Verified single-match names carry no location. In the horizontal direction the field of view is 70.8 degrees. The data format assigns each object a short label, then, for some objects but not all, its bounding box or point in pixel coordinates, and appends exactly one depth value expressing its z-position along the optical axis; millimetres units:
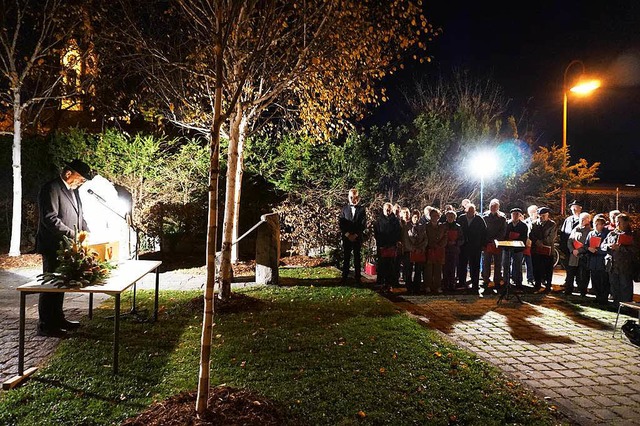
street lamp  12517
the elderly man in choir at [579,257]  9789
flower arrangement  4715
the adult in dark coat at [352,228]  10070
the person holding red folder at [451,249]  9984
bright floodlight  14211
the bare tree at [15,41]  12970
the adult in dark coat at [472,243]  10211
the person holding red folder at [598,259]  9125
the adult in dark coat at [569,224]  10586
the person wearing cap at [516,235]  10227
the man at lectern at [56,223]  5734
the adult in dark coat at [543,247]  10477
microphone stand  6655
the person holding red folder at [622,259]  8547
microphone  6590
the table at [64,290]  4461
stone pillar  9633
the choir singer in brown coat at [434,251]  9766
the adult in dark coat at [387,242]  9891
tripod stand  8891
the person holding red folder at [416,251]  9750
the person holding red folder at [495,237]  10383
